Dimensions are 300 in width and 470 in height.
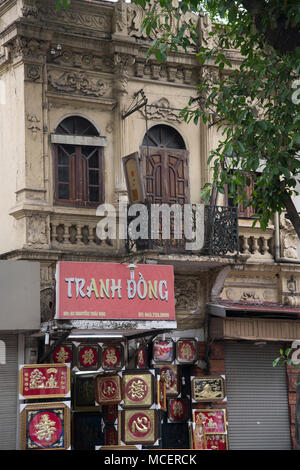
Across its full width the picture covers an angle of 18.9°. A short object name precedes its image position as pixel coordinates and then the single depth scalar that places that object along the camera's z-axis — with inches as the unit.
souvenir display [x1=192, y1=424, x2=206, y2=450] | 630.5
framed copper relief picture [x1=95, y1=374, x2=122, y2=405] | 580.7
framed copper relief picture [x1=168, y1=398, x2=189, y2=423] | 642.2
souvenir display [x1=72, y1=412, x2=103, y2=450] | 614.5
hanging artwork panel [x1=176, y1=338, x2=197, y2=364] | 644.7
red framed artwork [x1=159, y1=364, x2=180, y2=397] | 641.0
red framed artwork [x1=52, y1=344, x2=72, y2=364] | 601.0
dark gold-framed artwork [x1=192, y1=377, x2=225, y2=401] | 639.8
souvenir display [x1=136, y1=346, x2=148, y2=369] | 628.7
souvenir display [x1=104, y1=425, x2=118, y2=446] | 591.2
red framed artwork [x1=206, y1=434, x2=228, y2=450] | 633.6
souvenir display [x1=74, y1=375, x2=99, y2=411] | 615.2
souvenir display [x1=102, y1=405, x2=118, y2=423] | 592.6
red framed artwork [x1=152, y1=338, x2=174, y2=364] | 636.7
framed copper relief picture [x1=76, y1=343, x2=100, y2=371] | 608.4
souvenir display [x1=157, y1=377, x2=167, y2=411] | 581.9
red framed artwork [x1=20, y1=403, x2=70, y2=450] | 537.0
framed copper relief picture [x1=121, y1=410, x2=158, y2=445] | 567.8
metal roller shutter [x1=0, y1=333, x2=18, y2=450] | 582.6
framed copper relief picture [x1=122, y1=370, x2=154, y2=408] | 576.4
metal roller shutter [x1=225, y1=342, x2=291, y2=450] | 657.6
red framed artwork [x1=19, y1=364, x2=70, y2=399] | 547.2
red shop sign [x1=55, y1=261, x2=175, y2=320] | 553.3
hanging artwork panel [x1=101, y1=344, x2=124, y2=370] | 617.6
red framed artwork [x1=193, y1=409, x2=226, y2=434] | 633.6
